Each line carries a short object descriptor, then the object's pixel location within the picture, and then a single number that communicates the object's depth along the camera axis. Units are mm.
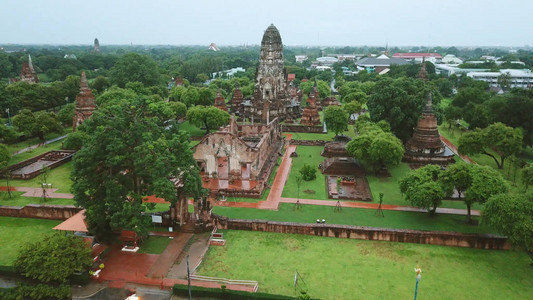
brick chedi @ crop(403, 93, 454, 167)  49119
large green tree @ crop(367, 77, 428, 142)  53375
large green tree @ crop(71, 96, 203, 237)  26625
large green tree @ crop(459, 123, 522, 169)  44094
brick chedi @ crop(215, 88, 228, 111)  73188
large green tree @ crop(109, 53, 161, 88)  92250
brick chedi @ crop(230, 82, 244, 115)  81250
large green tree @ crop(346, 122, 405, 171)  42031
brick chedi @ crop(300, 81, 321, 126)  71625
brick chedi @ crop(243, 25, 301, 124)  75394
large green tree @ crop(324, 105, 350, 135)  59625
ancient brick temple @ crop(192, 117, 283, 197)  40969
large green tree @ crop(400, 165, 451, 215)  31312
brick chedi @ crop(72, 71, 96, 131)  57625
